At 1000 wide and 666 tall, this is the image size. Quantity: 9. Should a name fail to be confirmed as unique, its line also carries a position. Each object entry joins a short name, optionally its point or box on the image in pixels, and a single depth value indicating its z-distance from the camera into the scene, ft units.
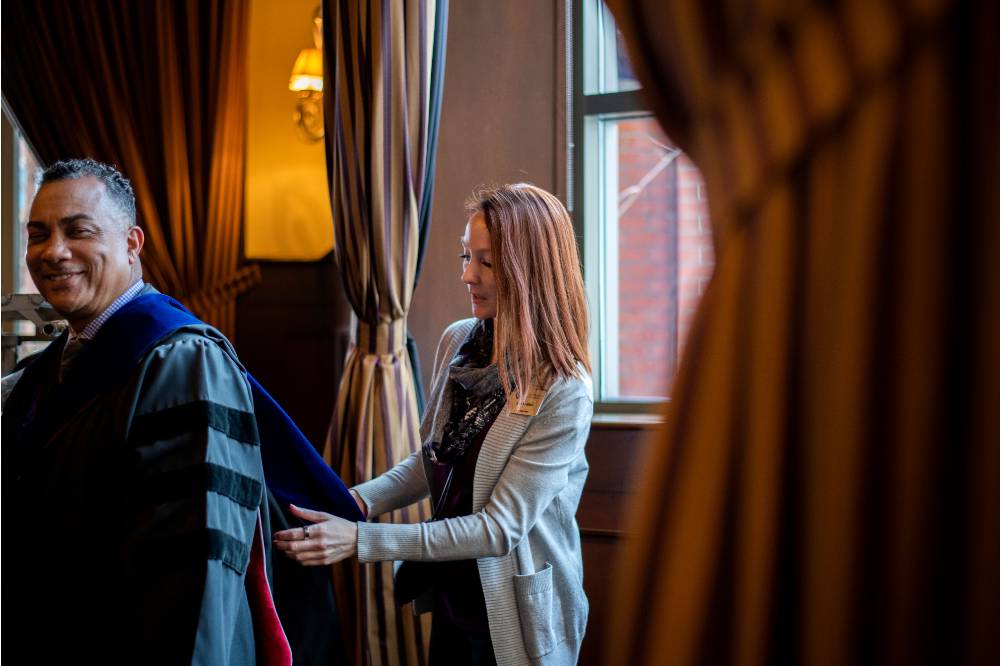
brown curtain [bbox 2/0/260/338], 13.33
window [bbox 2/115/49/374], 13.93
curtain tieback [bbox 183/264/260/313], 13.41
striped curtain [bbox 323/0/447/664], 9.39
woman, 5.80
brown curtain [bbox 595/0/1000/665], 2.12
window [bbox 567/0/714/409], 11.25
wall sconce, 12.71
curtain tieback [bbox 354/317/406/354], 9.66
